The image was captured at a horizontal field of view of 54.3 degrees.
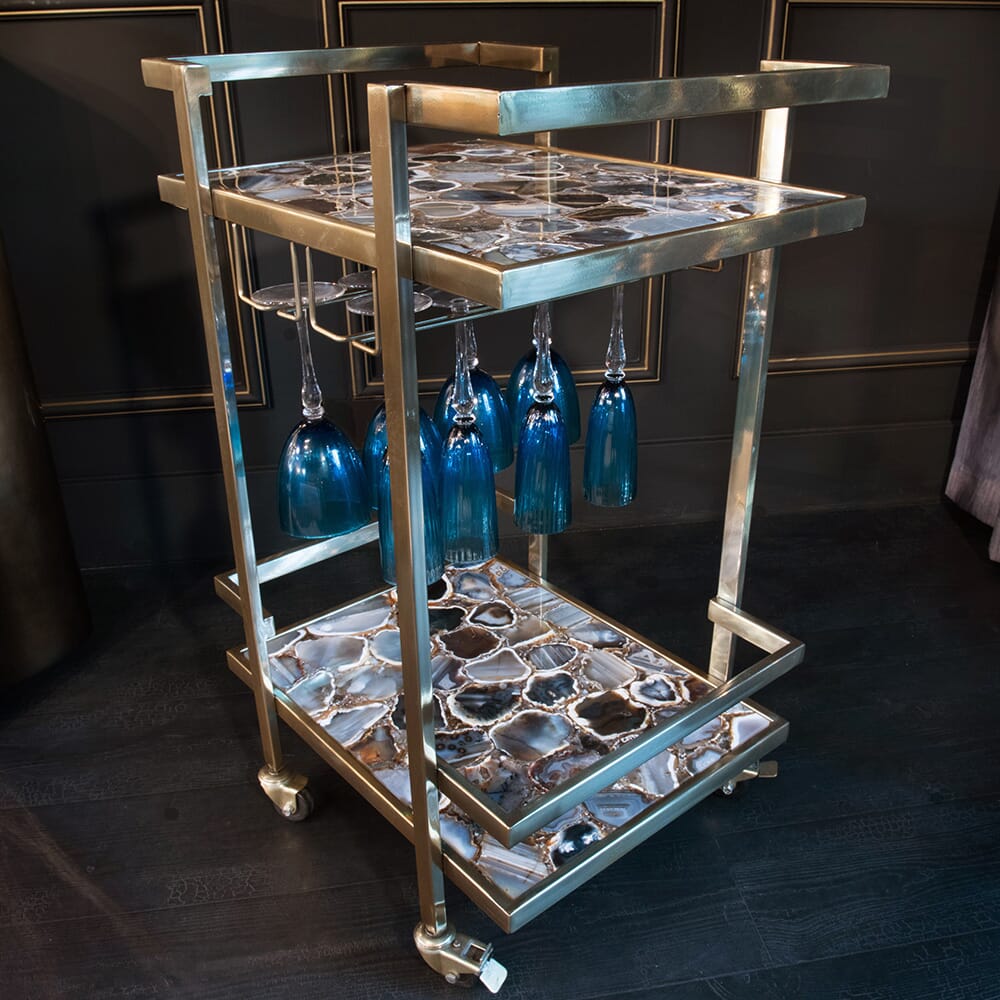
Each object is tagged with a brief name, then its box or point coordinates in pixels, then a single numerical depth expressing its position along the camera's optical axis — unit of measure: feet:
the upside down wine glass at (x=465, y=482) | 3.46
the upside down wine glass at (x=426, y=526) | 3.33
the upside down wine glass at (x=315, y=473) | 3.60
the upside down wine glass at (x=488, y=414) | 3.95
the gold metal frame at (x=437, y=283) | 2.45
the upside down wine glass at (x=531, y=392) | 4.02
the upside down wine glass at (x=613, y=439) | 3.78
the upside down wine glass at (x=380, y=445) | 3.39
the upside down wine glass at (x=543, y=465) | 3.60
